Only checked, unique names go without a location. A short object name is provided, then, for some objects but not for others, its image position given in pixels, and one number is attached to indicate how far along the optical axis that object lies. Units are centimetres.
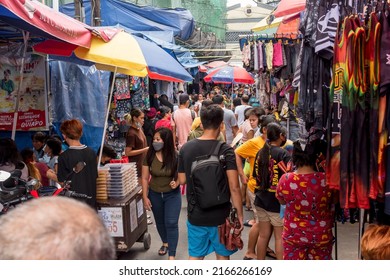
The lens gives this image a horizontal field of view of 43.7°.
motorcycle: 343
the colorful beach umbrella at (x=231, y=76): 1684
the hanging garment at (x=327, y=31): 342
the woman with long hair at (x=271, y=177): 508
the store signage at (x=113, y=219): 544
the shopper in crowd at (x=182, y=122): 973
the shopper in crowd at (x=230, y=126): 983
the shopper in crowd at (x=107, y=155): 654
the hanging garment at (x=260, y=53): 997
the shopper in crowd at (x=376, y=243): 252
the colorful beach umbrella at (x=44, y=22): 382
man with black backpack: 432
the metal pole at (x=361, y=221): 335
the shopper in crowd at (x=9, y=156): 484
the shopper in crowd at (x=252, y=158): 552
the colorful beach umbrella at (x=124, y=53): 511
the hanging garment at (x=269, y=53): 909
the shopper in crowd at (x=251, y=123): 765
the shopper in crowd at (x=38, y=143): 676
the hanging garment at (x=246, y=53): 1072
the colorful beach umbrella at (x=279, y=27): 663
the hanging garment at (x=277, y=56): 880
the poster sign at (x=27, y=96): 670
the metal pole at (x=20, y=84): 571
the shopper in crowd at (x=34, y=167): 548
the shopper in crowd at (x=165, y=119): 920
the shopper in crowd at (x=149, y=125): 975
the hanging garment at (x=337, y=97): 300
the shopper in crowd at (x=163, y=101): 1282
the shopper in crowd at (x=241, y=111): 1084
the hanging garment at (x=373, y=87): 280
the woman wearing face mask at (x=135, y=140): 769
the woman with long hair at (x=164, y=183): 556
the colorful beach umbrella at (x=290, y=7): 618
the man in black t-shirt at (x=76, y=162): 493
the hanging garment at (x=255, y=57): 1015
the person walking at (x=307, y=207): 407
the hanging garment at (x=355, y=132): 292
